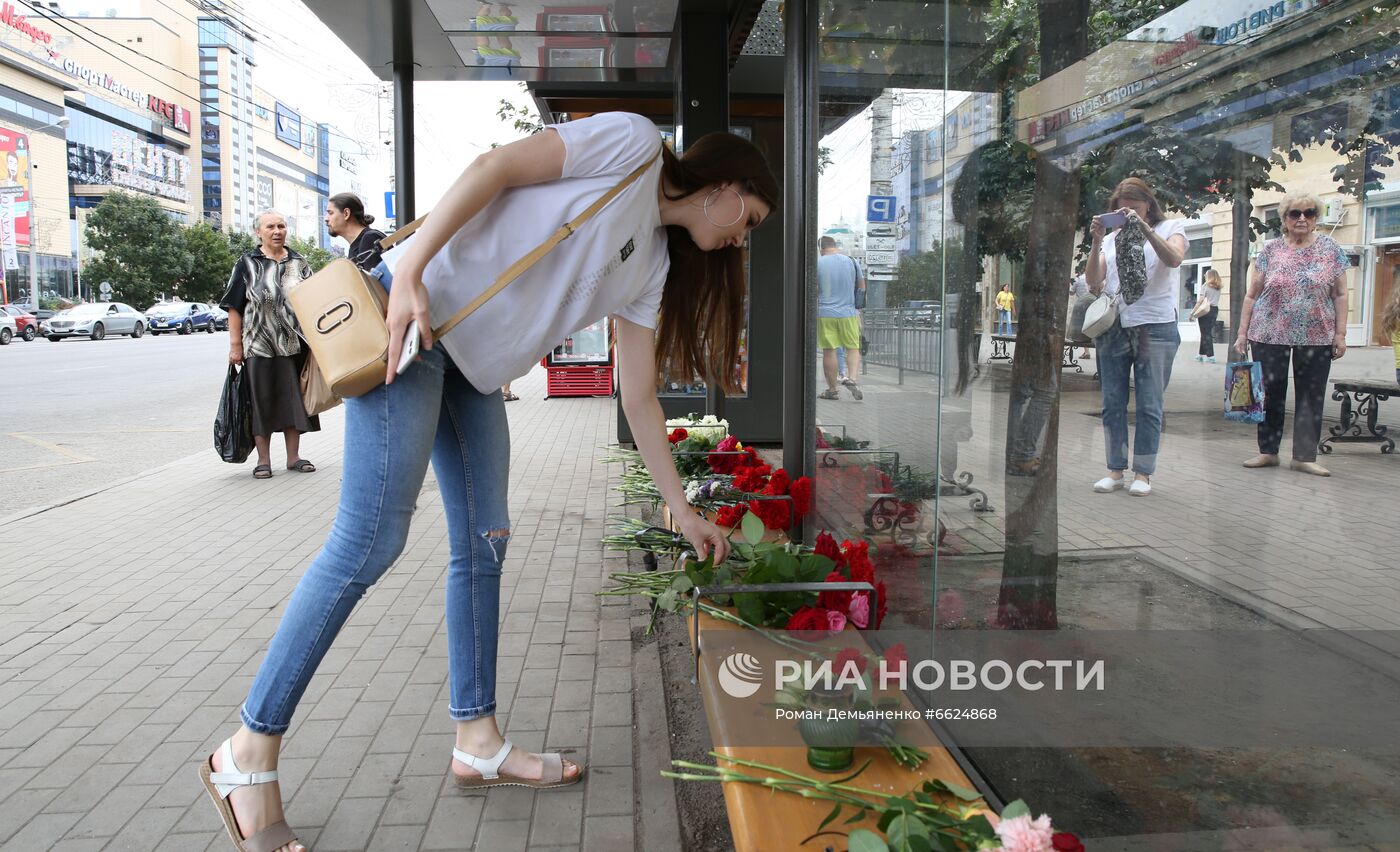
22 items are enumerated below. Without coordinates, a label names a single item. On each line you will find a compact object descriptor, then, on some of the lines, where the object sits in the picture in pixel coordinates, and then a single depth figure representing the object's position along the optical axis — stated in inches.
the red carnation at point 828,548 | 116.0
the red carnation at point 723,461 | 188.4
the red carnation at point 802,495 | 147.6
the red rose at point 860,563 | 108.7
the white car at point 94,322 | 1430.9
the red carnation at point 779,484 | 153.2
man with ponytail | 235.1
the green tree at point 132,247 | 2150.6
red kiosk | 580.6
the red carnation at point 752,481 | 157.5
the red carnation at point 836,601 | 104.7
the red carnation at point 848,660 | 82.0
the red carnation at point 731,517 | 147.6
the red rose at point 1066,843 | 55.3
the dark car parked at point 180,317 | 1782.7
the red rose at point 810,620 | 96.8
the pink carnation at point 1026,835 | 54.7
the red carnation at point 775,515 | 144.4
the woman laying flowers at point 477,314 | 85.0
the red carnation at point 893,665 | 89.9
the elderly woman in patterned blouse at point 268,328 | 279.0
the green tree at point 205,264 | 2399.1
